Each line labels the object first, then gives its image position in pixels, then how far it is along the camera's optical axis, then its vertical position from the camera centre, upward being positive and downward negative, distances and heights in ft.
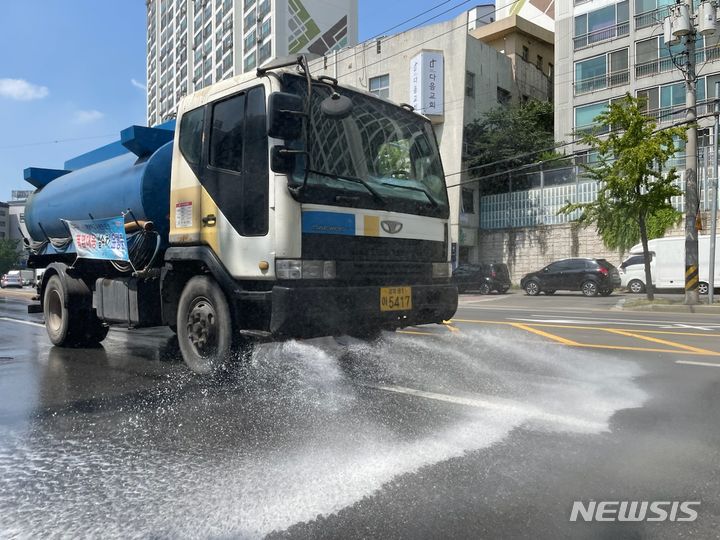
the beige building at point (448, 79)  104.37 +37.48
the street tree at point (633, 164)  57.93 +11.46
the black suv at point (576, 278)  73.97 -0.69
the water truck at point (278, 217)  15.25 +1.66
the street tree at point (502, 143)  104.63 +24.41
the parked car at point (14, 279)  134.29 -1.64
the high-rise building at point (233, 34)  207.62 +98.29
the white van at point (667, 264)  68.03 +1.13
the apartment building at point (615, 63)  95.76 +38.46
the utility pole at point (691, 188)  53.93 +8.29
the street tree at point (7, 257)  239.71 +6.44
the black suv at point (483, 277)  86.53 -0.69
